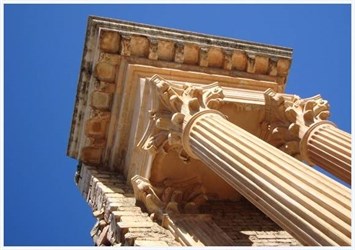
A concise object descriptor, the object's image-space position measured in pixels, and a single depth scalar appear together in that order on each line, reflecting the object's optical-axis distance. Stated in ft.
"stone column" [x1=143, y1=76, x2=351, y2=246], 21.96
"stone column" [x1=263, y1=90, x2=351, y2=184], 34.19
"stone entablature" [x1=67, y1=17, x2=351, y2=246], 33.76
